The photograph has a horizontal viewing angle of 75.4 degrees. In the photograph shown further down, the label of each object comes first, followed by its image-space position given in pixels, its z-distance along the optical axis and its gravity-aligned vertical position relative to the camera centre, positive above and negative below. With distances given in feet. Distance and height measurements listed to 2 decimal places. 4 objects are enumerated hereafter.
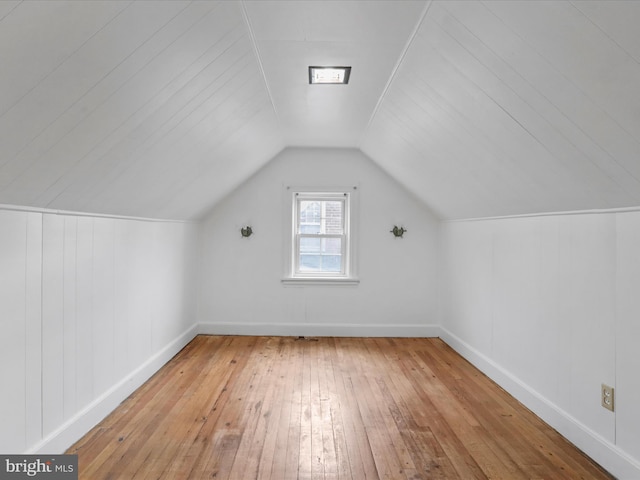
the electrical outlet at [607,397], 7.48 -2.76
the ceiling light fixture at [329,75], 9.02 +3.83
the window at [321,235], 17.58 +0.41
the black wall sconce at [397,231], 17.10 +0.58
